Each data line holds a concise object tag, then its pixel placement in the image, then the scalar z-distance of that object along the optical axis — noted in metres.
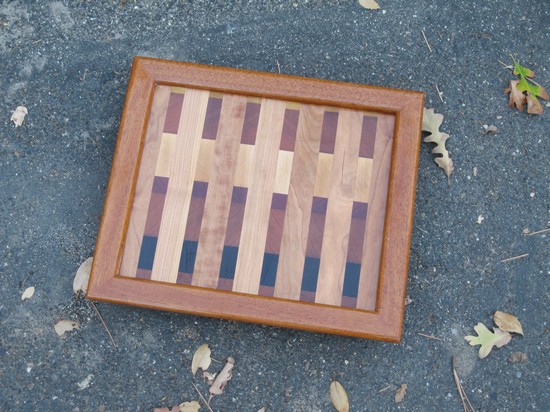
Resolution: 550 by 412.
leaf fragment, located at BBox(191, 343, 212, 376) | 1.86
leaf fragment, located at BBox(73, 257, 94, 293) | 1.89
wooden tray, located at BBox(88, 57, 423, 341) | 1.62
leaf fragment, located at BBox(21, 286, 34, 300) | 1.90
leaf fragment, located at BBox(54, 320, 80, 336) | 1.88
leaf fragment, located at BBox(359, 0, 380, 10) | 2.05
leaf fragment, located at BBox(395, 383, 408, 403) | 1.85
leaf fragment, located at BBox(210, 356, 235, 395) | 1.85
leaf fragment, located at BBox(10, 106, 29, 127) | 1.99
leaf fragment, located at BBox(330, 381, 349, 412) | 1.84
